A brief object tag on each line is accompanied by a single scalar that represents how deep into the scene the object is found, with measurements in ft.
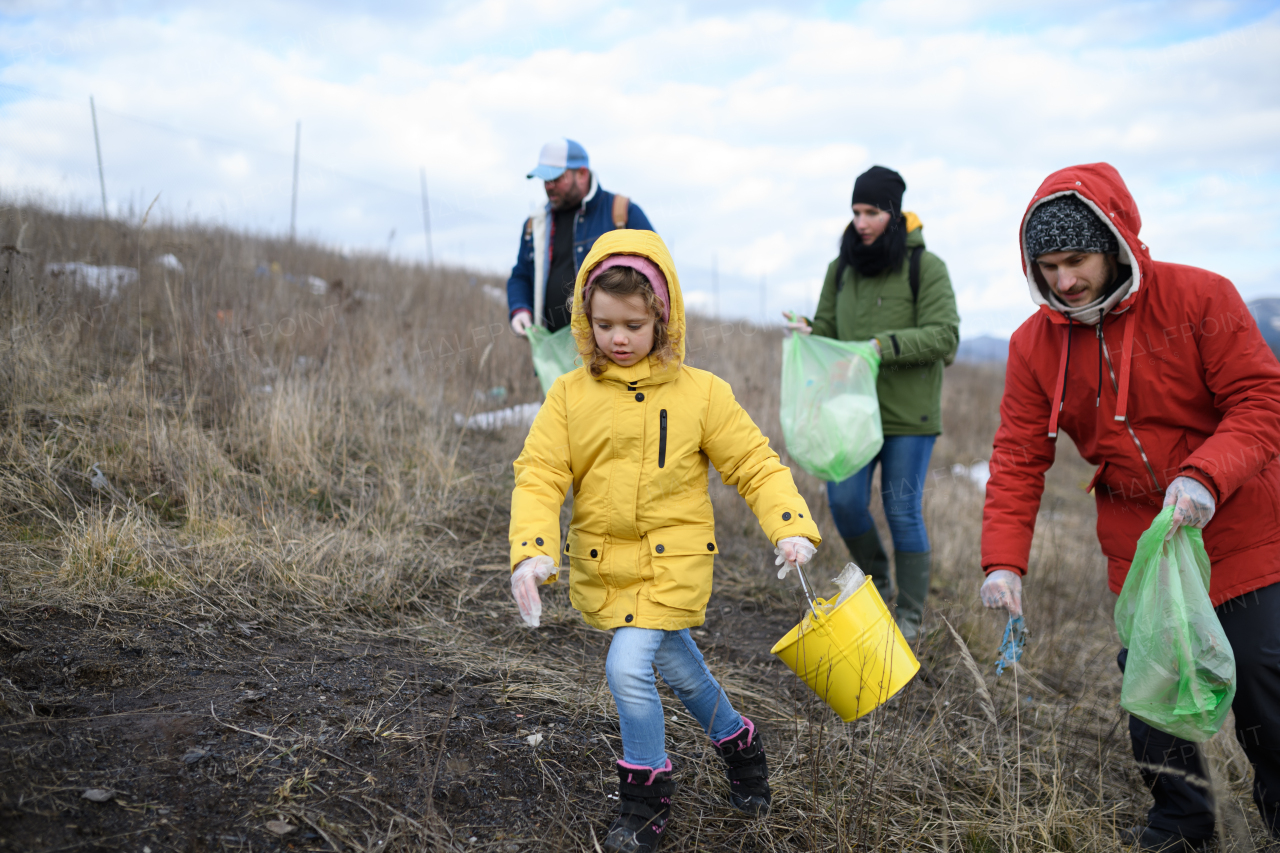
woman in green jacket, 10.90
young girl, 5.99
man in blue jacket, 11.99
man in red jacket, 6.20
